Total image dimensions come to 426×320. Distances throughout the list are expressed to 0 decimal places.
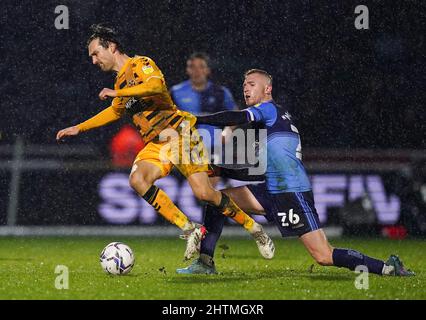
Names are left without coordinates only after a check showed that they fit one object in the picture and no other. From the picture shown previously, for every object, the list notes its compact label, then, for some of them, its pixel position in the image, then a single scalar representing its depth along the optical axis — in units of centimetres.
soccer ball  1614
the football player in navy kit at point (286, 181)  1520
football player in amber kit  1637
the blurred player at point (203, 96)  2275
